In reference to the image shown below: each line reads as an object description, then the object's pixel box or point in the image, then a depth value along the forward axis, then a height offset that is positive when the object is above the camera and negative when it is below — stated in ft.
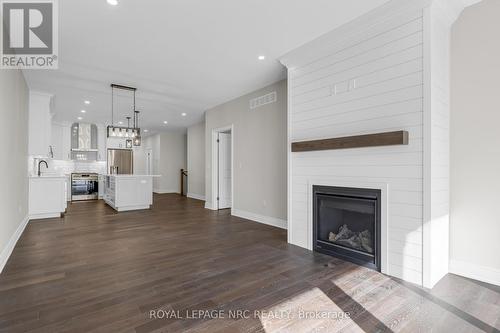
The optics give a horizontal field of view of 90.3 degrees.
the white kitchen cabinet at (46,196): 18.16 -2.36
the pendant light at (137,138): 19.47 +2.13
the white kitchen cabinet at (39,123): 18.12 +3.11
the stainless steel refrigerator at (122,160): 36.91 +0.73
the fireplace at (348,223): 9.53 -2.56
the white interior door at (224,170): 23.00 -0.52
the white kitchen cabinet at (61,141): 28.89 +2.84
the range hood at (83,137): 30.12 +3.38
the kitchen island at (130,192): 21.98 -2.52
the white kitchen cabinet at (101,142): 31.53 +2.91
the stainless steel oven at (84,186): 29.45 -2.61
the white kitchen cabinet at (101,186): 30.39 -2.66
